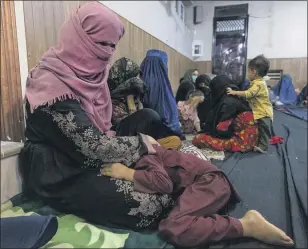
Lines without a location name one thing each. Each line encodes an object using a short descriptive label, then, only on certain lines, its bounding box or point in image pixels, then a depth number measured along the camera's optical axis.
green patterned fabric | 0.85
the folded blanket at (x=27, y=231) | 0.78
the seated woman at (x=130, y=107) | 1.45
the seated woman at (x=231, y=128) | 2.18
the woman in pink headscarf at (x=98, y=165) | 0.92
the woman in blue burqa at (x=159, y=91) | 2.06
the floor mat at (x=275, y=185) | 1.04
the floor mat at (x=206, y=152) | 1.60
